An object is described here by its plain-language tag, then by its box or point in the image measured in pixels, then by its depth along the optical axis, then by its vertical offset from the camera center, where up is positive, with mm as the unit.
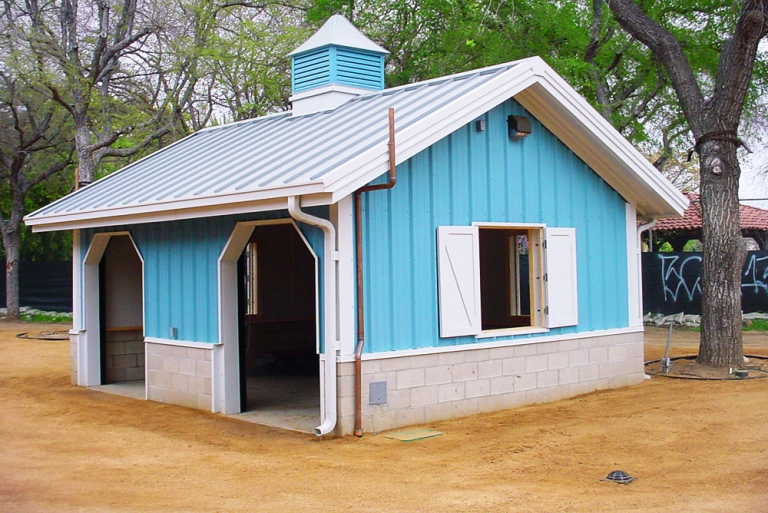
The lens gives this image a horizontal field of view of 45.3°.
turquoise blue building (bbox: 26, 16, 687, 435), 9297 +365
